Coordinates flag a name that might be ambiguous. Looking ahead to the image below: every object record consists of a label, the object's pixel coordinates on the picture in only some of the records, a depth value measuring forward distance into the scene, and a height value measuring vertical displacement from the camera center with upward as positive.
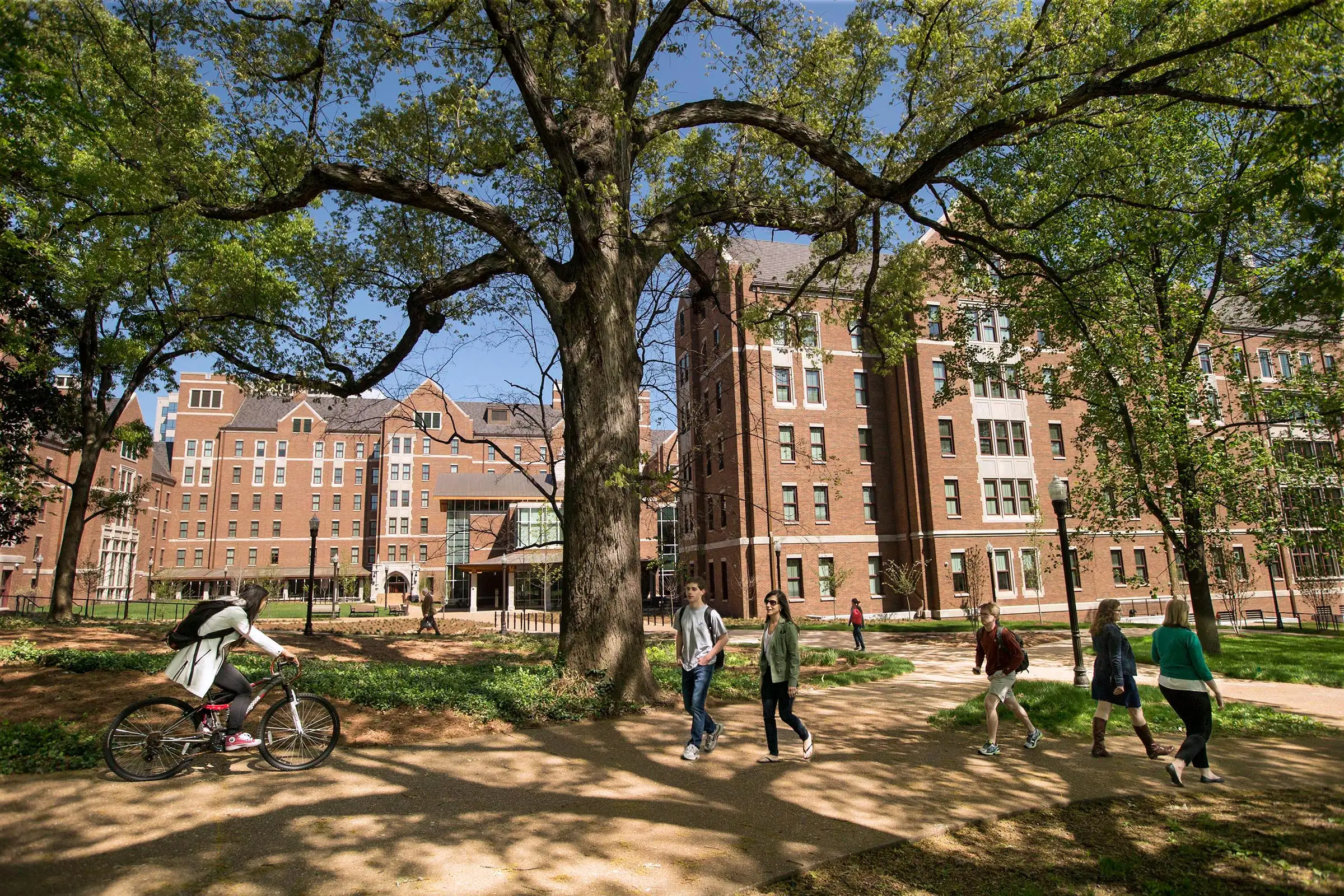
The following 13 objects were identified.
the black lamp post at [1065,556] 11.95 -0.07
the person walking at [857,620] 19.72 -1.68
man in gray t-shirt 7.27 -0.89
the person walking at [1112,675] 7.39 -1.24
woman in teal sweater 6.47 -1.25
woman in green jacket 7.08 -1.05
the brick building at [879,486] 34.12 +3.44
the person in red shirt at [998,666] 7.62 -1.15
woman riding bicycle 6.10 -0.67
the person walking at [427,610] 23.36 -1.25
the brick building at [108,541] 45.03 +2.93
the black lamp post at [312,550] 19.50 +0.68
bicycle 5.98 -1.32
